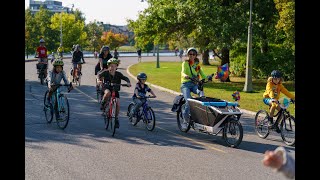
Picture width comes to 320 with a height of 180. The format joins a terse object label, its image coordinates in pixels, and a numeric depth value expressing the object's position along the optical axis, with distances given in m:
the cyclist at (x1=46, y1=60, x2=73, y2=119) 11.03
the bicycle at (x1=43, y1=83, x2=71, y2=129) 10.83
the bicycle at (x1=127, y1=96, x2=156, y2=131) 10.69
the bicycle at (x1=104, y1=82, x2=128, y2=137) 10.22
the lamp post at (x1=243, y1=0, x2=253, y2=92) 19.97
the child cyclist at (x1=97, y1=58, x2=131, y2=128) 10.53
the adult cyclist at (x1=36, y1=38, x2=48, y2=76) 21.39
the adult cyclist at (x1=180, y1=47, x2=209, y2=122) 10.55
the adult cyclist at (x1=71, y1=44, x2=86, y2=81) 21.30
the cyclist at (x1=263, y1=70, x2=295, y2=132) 9.62
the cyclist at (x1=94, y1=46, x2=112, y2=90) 15.16
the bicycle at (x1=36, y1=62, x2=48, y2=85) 21.91
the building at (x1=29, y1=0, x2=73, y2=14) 191.60
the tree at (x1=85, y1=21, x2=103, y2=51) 84.88
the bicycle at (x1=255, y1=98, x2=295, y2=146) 9.43
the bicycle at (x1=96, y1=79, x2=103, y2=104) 15.06
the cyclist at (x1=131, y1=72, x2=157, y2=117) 10.73
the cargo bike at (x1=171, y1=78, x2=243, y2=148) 9.05
